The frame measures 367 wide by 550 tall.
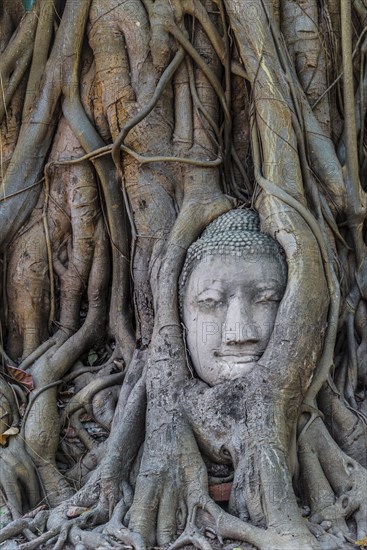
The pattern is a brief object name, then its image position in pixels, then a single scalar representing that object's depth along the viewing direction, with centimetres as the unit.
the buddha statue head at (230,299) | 409
